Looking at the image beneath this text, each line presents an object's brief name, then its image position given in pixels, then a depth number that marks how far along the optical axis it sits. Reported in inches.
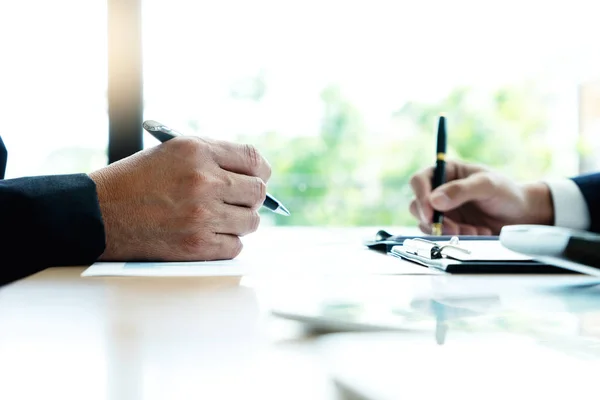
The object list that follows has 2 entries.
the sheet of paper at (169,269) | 22.8
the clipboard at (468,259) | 24.1
